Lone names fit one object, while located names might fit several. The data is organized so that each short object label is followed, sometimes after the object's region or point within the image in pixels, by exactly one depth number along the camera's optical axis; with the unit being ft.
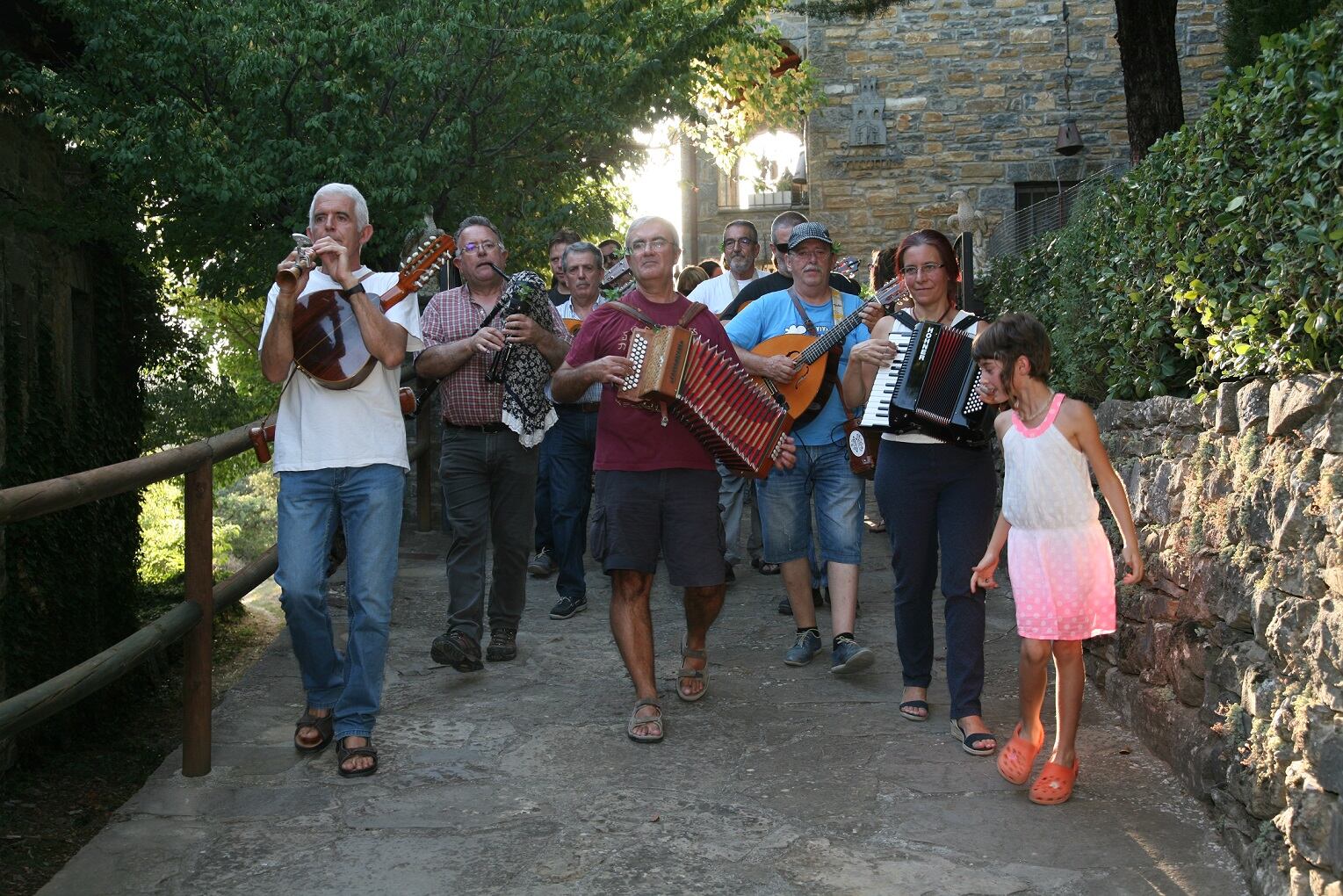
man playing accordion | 17.97
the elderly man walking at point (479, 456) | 20.65
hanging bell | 54.44
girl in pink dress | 15.12
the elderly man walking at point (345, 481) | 16.08
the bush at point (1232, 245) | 12.35
